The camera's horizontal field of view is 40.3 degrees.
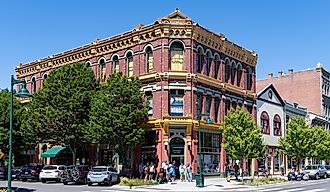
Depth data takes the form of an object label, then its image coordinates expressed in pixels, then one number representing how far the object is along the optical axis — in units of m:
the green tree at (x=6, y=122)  44.44
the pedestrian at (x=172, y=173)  36.78
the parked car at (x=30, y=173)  38.84
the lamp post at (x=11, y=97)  18.42
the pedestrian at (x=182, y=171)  37.50
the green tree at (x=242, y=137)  38.06
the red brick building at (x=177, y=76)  39.38
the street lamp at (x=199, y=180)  31.75
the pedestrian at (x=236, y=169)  39.18
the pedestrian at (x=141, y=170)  38.50
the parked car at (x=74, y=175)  34.38
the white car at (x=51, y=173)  36.22
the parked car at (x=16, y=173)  39.90
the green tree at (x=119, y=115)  36.56
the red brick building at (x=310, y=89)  72.12
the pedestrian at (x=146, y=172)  36.89
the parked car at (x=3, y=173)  40.50
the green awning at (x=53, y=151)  46.36
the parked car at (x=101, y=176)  33.12
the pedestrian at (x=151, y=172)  37.14
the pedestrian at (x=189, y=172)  37.08
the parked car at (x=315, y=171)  45.94
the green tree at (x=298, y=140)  50.00
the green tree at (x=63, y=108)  39.93
